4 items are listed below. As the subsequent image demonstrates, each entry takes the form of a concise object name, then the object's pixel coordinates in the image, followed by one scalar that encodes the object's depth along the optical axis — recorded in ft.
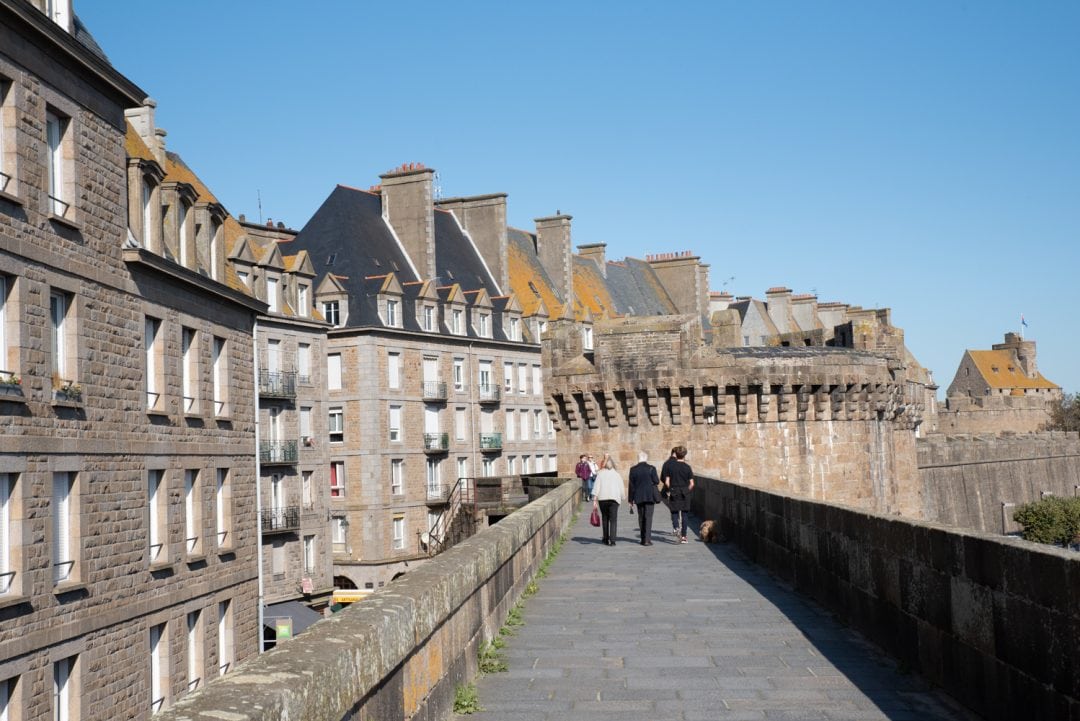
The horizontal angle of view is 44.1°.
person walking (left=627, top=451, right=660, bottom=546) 63.52
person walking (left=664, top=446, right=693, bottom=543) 66.54
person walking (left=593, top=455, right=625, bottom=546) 63.62
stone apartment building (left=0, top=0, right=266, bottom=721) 67.87
